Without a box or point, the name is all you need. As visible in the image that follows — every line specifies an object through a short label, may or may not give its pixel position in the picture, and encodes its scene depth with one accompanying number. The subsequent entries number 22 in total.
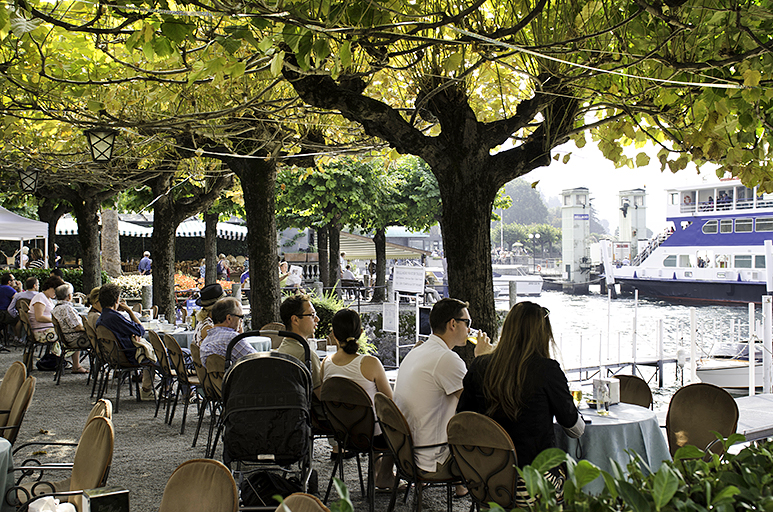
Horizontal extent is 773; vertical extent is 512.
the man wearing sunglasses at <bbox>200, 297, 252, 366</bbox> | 4.95
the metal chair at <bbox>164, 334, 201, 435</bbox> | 5.94
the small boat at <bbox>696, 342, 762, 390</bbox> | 12.02
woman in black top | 3.04
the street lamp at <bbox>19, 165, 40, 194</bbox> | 10.30
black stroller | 3.38
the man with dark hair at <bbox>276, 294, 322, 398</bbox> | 4.50
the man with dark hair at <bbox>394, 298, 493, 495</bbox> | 3.48
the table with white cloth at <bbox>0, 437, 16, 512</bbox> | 2.88
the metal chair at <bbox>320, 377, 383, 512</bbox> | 3.78
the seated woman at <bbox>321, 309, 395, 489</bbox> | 4.03
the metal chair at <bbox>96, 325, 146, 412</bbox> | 6.86
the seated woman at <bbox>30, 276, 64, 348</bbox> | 8.75
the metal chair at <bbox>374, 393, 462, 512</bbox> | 3.35
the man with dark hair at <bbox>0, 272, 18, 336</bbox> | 10.84
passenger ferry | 33.81
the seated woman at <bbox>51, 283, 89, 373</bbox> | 8.20
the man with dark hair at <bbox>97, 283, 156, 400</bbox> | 6.88
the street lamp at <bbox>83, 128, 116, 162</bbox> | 7.34
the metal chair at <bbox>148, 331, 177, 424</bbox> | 6.32
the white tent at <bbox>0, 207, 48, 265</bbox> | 13.08
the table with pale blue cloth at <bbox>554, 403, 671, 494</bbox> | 3.30
